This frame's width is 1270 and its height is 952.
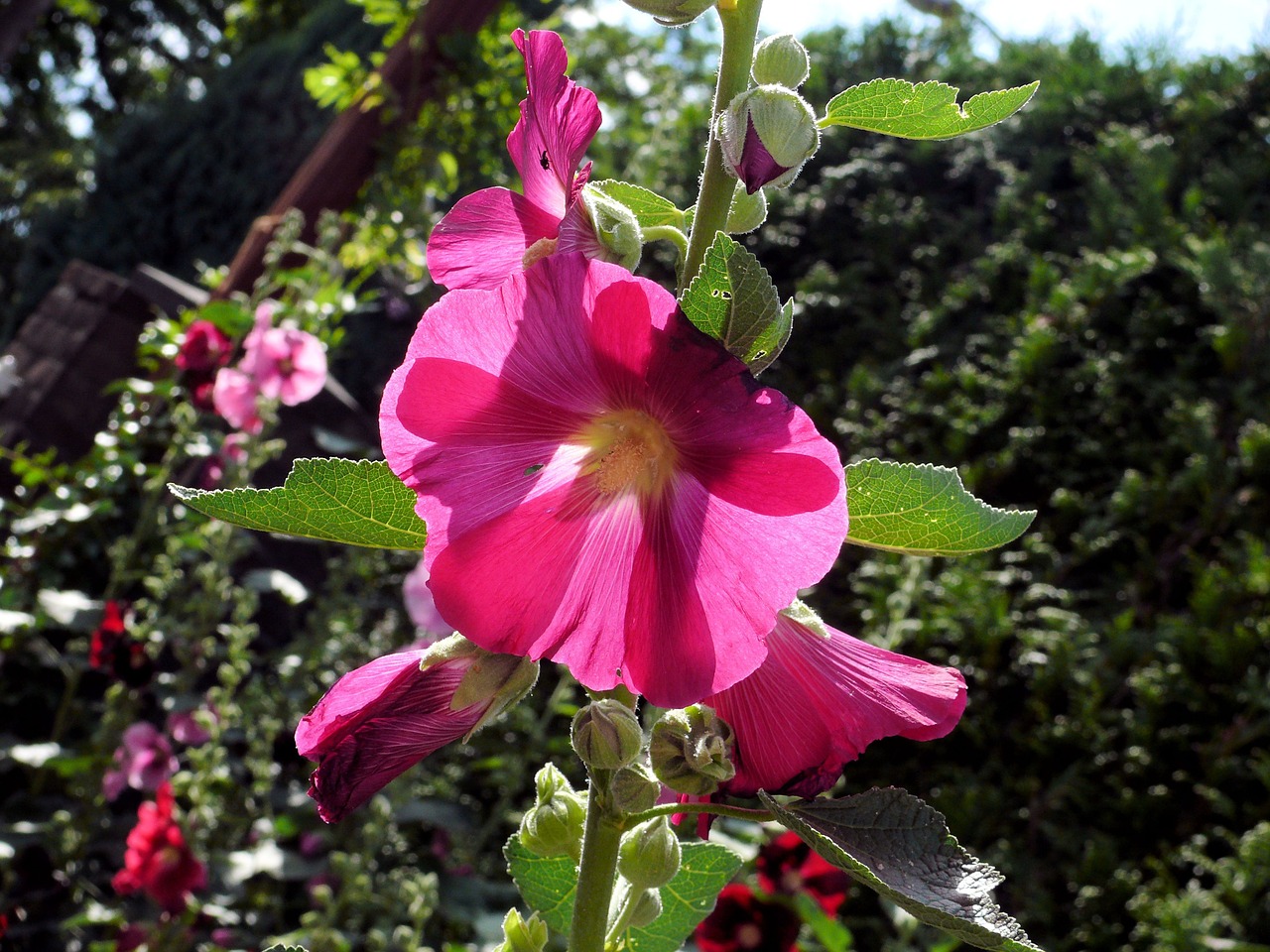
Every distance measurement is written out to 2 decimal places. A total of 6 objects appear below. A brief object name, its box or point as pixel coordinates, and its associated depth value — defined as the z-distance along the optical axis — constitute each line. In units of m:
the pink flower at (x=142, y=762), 1.86
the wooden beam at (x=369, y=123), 2.81
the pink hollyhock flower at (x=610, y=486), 0.38
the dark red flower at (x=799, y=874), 1.51
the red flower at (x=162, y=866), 1.55
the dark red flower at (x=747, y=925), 1.40
